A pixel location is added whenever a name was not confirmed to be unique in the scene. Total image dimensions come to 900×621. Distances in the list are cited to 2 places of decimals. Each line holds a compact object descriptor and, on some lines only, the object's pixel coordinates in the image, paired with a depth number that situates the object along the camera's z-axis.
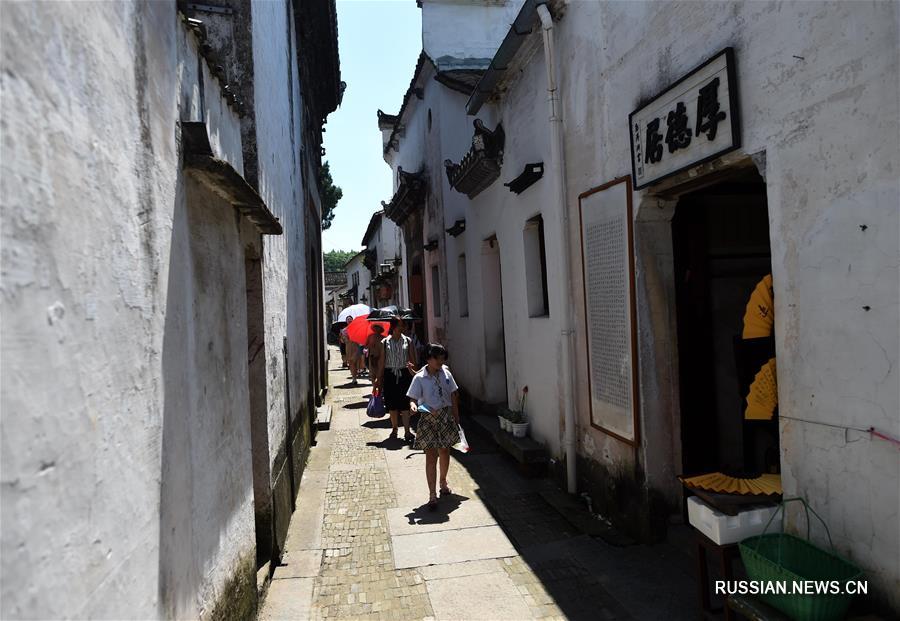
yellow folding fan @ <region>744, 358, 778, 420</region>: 3.92
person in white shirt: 6.75
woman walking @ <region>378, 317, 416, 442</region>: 9.69
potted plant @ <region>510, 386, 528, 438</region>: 8.43
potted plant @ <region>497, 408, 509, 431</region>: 9.02
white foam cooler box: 3.73
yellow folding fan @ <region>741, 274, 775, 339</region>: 3.92
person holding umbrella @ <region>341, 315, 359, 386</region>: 17.88
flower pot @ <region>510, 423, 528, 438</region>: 8.41
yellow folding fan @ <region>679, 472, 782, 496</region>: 3.88
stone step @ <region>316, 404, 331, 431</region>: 11.19
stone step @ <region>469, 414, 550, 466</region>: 7.70
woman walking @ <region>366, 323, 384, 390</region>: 10.49
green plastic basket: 2.99
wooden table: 3.72
